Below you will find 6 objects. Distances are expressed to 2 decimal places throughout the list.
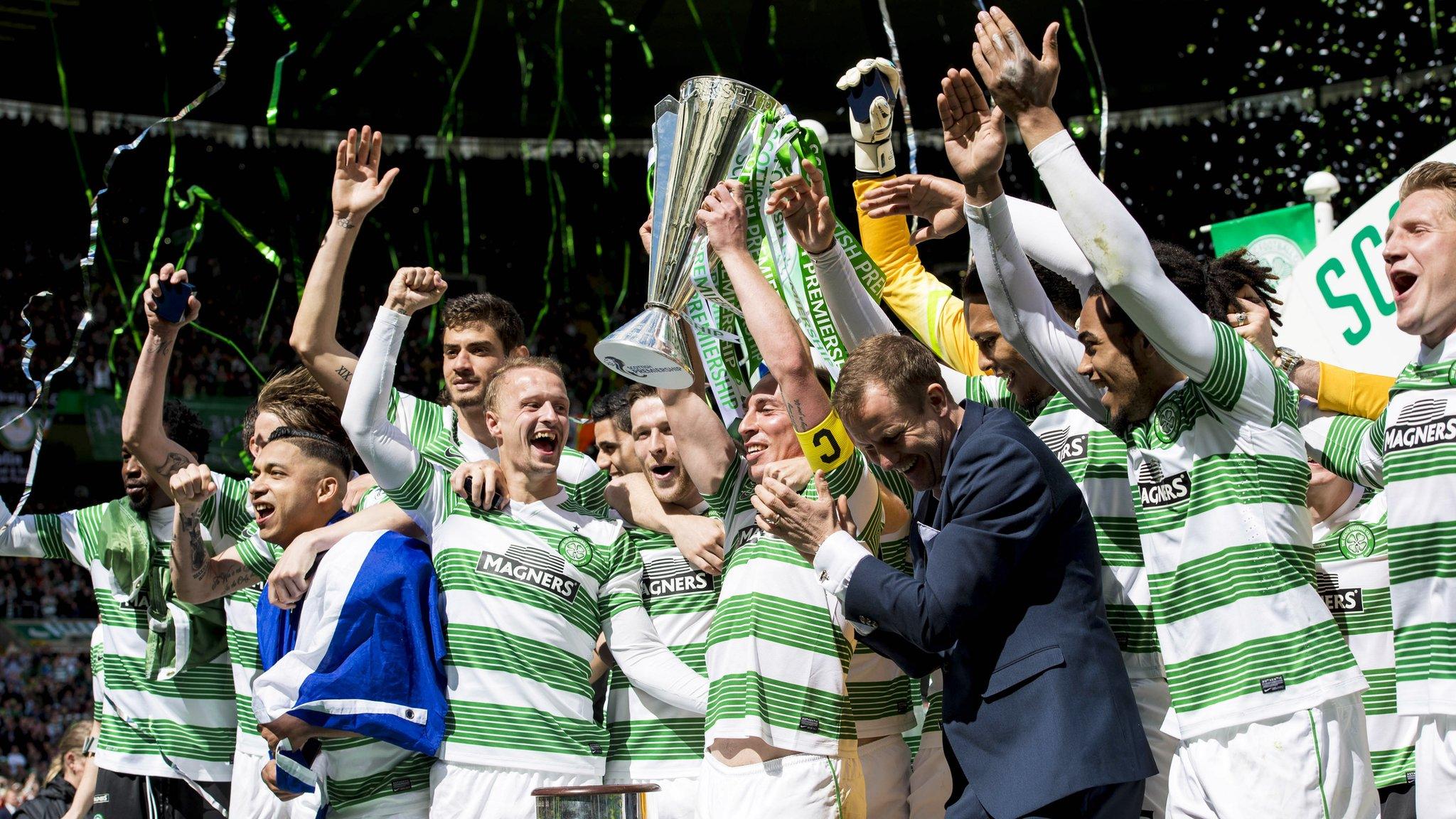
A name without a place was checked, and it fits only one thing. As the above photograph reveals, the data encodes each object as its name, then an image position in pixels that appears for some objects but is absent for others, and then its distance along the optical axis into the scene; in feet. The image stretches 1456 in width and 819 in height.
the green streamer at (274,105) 18.48
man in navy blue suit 9.21
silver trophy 12.98
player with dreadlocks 9.50
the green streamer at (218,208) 16.33
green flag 24.43
